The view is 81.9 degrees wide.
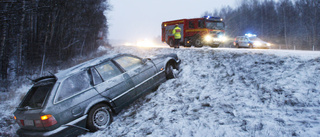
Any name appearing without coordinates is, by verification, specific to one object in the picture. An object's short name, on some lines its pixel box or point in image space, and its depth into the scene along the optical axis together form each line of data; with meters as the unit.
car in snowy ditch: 3.70
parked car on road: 15.06
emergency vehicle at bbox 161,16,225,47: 14.44
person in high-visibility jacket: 12.70
